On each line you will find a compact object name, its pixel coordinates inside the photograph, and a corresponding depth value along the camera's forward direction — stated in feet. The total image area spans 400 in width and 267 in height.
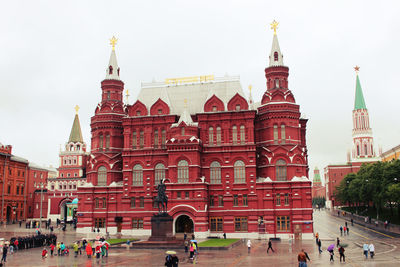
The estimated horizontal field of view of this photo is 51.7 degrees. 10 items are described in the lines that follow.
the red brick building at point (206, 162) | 203.21
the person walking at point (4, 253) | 114.21
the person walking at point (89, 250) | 123.97
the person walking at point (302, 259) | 80.84
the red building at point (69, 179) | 333.01
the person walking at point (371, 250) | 120.78
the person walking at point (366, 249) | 119.82
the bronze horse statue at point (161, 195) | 165.27
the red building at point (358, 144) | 513.45
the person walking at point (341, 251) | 113.19
